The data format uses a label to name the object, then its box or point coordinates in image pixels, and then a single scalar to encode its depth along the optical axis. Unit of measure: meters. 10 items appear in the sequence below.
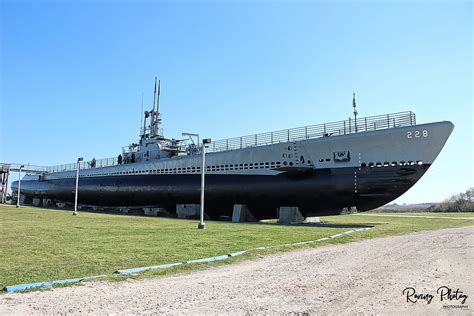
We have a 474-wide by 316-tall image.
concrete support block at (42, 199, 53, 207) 52.80
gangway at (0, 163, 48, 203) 65.75
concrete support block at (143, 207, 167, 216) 32.78
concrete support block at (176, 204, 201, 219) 29.95
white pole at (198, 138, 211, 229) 17.98
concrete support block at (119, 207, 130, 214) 36.98
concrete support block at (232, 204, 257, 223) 26.59
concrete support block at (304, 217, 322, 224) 26.56
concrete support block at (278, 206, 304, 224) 25.00
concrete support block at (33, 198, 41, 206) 55.80
